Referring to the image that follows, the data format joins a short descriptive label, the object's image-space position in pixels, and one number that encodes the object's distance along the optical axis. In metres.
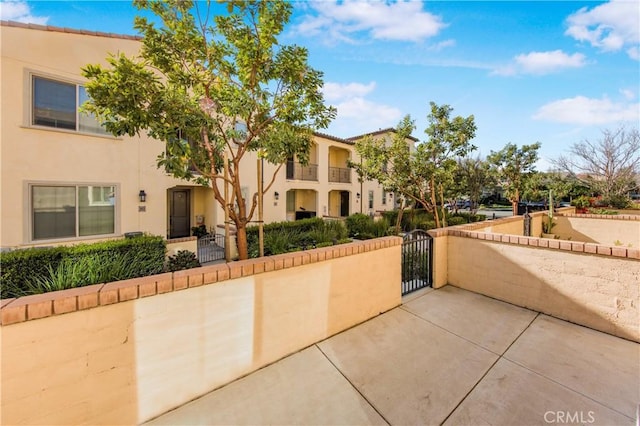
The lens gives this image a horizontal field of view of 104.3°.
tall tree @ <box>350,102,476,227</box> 9.54
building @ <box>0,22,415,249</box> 6.77
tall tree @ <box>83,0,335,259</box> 3.16
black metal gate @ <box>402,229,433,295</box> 5.42
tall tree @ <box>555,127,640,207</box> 17.39
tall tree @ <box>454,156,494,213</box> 16.16
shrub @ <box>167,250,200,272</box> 7.04
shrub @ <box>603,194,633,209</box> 17.05
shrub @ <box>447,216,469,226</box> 15.50
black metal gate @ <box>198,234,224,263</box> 9.68
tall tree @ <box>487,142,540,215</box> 14.55
